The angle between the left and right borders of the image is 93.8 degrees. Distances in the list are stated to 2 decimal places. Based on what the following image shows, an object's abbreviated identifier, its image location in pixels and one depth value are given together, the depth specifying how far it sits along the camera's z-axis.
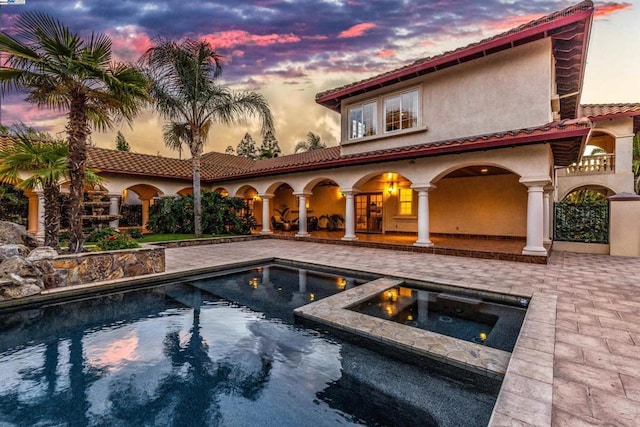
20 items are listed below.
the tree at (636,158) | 17.95
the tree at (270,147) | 46.47
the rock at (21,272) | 5.44
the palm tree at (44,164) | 7.25
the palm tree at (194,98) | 12.89
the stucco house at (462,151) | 8.90
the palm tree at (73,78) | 5.82
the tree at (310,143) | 36.31
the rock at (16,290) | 5.25
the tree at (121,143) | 38.16
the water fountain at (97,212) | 10.13
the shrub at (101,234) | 8.43
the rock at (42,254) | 6.04
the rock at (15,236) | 8.11
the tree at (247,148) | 52.94
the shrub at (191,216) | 15.03
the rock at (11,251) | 6.78
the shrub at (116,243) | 7.28
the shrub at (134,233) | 12.80
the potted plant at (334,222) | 19.02
